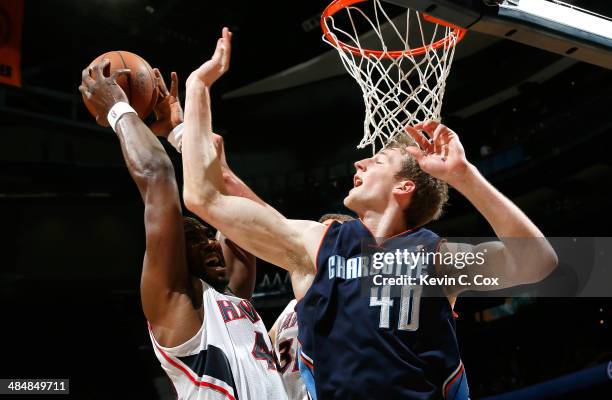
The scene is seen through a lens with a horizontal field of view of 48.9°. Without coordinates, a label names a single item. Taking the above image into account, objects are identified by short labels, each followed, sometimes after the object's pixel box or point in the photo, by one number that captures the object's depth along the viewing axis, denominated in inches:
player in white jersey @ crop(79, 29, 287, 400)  100.4
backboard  93.0
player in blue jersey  73.0
